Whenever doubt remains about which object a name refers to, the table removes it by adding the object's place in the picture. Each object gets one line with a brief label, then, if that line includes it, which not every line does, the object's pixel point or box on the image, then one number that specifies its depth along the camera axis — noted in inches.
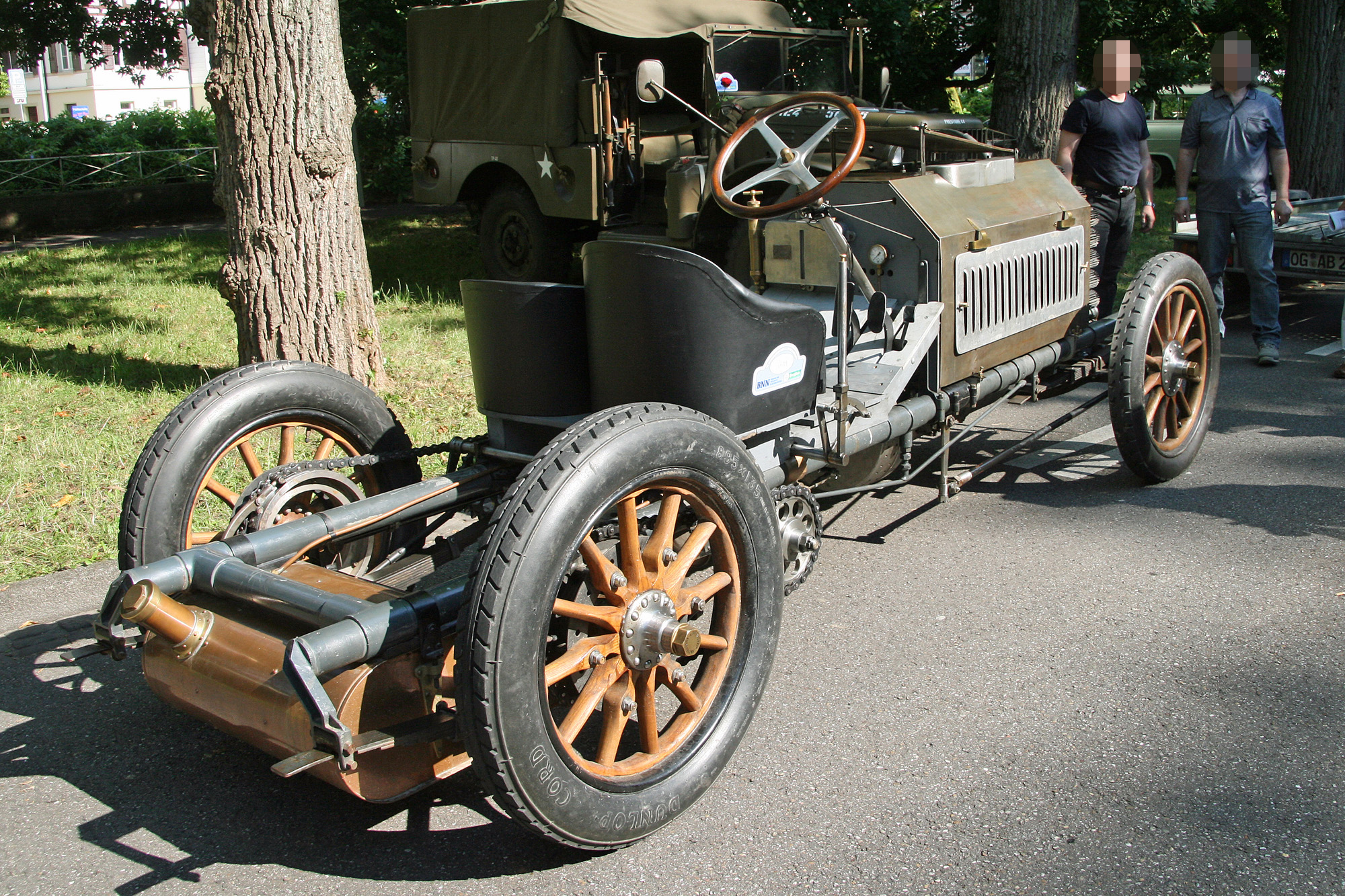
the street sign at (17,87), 1336.1
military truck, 339.9
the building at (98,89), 1772.9
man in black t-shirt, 243.6
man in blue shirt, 259.4
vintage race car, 89.2
